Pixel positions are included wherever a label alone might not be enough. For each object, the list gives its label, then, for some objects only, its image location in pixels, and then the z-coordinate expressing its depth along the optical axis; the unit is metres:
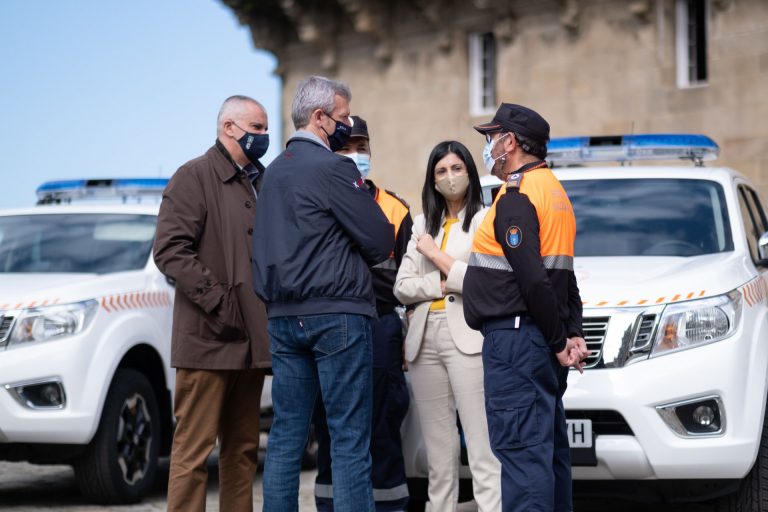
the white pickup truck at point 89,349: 13.84
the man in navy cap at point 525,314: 9.34
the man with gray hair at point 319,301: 9.64
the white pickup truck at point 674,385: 11.20
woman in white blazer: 11.16
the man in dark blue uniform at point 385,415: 11.68
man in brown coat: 10.69
